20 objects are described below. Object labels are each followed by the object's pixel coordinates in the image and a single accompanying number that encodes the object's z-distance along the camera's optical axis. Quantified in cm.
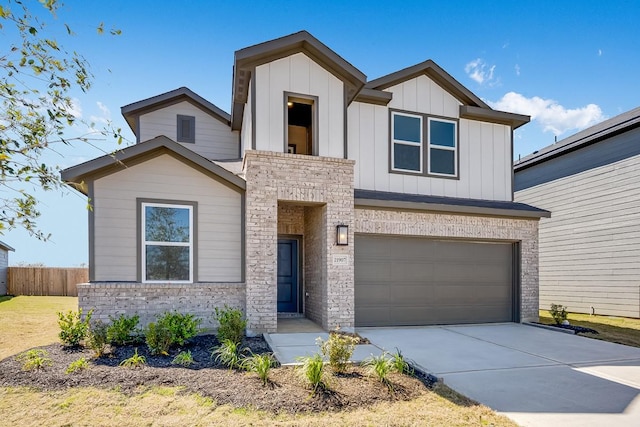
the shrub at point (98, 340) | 641
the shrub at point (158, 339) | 663
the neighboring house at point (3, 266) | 1881
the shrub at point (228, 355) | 598
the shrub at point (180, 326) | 707
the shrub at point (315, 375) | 496
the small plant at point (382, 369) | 523
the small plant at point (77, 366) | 558
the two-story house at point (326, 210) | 820
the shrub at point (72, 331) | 702
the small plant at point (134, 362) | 588
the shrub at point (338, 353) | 565
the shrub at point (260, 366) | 523
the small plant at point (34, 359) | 573
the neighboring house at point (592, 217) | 1230
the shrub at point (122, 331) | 703
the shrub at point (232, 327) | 729
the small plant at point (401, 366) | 565
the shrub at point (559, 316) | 1018
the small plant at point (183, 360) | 607
